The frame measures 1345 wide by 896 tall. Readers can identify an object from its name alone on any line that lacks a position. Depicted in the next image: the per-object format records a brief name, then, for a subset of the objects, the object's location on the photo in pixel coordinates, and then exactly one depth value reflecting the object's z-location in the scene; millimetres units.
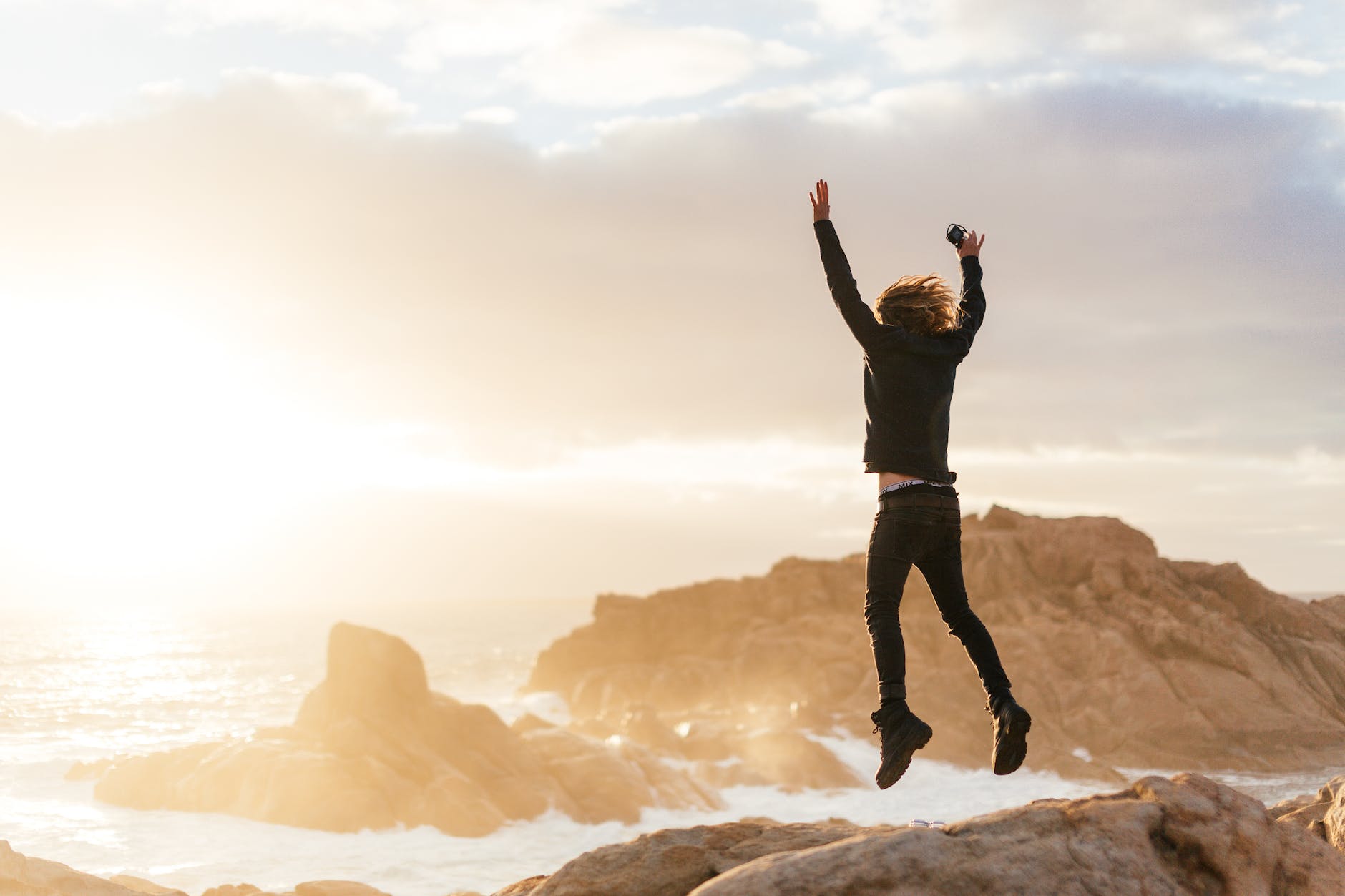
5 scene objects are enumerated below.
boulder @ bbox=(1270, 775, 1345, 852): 6258
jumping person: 5199
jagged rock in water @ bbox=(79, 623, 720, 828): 29859
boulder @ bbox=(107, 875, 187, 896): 18844
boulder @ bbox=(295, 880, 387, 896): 17859
